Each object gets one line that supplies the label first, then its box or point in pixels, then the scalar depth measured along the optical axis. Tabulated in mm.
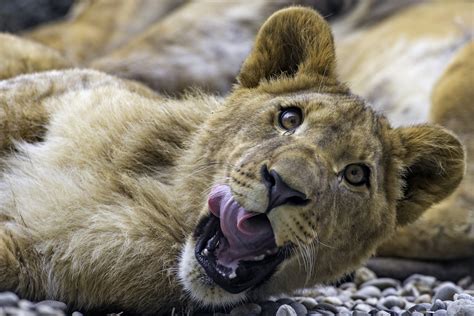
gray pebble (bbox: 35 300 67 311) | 6238
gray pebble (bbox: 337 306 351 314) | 7172
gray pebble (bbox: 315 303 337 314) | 7238
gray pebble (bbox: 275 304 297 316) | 6285
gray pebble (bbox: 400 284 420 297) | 8775
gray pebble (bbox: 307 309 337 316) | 6788
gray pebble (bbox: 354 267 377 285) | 9242
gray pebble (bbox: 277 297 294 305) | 7016
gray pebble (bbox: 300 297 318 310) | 7293
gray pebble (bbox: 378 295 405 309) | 7742
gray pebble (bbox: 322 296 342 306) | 7685
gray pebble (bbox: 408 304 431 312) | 7027
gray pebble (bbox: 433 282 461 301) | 8062
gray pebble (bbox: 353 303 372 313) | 7295
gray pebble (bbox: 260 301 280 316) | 6609
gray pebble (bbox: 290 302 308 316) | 6695
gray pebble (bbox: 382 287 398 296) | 8630
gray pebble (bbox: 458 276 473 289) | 9530
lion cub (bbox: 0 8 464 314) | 6172
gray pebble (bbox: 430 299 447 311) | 6869
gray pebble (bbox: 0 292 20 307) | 5673
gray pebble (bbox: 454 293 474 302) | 7002
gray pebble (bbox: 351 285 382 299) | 8380
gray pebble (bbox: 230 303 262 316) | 6512
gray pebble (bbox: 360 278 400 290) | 9062
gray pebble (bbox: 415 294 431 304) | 8220
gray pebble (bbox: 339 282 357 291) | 8922
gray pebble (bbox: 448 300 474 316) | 6355
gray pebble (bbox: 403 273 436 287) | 9383
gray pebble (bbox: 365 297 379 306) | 7894
